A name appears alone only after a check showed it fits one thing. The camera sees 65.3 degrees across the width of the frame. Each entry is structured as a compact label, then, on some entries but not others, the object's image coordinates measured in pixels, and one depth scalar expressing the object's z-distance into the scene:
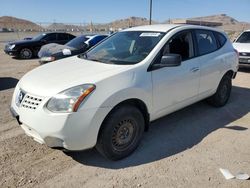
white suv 2.24
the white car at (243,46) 7.00
